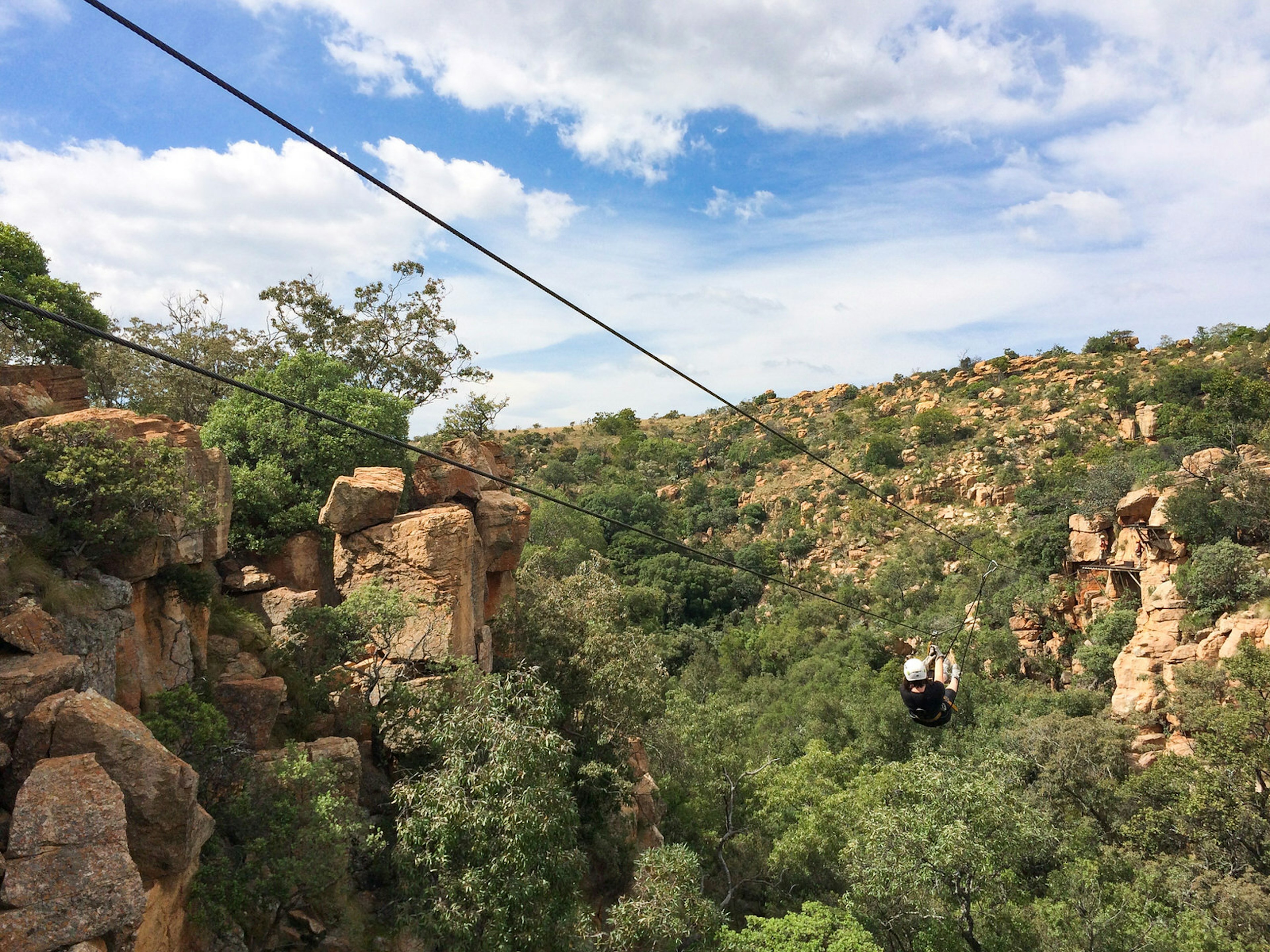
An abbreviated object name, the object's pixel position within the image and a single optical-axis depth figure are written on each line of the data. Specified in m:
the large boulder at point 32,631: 7.64
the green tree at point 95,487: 9.13
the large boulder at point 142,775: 7.20
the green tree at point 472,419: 23.11
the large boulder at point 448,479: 16.61
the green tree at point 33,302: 14.59
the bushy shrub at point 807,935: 12.67
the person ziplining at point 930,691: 9.70
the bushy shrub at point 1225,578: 21.45
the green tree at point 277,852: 8.27
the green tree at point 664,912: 12.09
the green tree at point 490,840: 9.33
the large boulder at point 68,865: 5.92
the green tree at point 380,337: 23.64
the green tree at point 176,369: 20.42
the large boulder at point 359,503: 14.51
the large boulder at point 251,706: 10.63
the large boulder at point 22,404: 10.30
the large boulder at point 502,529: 17.00
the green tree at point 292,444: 14.86
